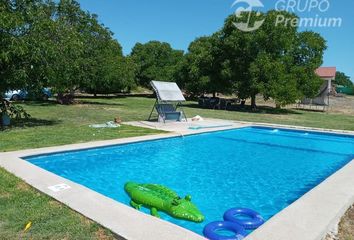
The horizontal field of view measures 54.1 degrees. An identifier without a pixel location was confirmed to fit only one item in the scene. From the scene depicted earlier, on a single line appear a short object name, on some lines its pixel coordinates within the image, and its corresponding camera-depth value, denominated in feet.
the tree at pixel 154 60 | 156.29
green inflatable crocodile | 17.95
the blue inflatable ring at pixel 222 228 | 15.33
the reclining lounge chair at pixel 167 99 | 51.78
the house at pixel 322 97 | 113.63
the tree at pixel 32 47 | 34.94
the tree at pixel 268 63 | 84.02
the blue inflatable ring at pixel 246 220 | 17.10
